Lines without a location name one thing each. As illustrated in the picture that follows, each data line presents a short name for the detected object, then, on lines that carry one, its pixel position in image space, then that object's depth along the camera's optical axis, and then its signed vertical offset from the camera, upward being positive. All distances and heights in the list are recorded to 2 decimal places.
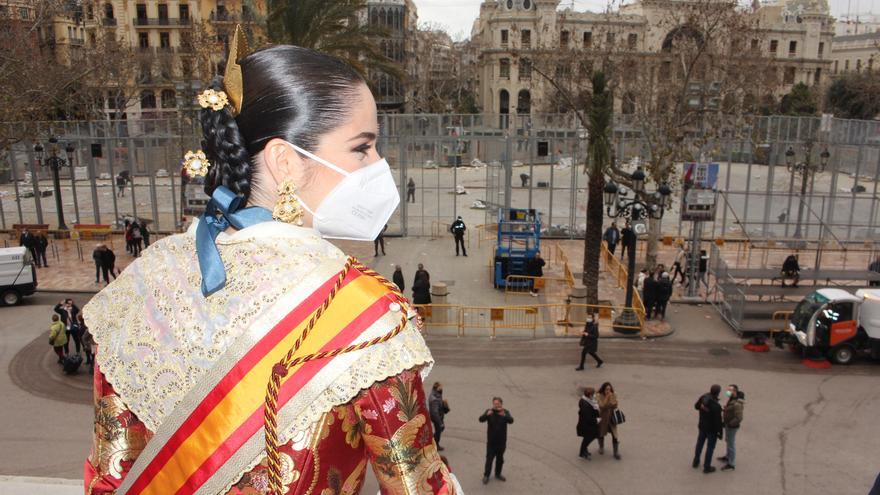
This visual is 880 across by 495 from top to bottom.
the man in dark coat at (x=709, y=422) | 9.36 -4.24
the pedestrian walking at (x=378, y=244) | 22.94 -4.50
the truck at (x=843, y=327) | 13.50 -4.25
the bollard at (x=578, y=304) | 16.08 -4.60
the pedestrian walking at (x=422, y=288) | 16.03 -4.18
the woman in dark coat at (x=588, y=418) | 9.59 -4.30
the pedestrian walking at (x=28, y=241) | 20.61 -3.98
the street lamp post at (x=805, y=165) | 23.92 -1.96
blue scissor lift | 18.56 -3.82
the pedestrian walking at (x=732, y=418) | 9.48 -4.24
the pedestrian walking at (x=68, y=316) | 13.49 -4.10
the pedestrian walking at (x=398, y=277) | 16.23 -3.99
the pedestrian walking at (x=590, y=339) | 13.09 -4.38
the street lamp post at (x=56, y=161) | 23.19 -1.83
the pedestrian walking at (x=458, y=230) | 22.31 -3.91
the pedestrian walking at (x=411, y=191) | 25.73 -3.09
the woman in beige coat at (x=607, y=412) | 9.83 -4.30
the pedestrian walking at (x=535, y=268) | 18.46 -4.26
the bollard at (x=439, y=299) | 15.98 -4.62
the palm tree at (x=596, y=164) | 14.95 -1.24
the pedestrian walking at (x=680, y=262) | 19.16 -4.39
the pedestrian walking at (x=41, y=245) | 21.00 -4.19
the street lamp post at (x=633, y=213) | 15.41 -2.38
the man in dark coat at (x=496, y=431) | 8.99 -4.20
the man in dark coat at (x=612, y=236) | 21.33 -3.95
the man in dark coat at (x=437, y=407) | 9.47 -4.10
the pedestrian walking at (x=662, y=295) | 16.27 -4.38
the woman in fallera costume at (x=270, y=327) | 1.76 -0.61
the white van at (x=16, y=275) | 16.95 -4.14
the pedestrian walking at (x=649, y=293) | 16.25 -4.32
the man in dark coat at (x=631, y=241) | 15.11 -2.91
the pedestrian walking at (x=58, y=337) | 12.97 -4.30
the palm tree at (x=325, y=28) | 17.41 +2.14
